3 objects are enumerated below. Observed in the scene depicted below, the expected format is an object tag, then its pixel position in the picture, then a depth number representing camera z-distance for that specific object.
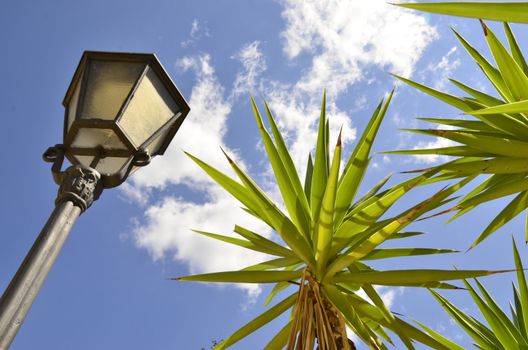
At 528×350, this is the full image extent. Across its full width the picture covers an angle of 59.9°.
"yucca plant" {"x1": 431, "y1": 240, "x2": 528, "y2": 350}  2.86
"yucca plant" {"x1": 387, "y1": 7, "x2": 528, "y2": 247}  2.09
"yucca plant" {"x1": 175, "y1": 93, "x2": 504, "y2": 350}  1.69
